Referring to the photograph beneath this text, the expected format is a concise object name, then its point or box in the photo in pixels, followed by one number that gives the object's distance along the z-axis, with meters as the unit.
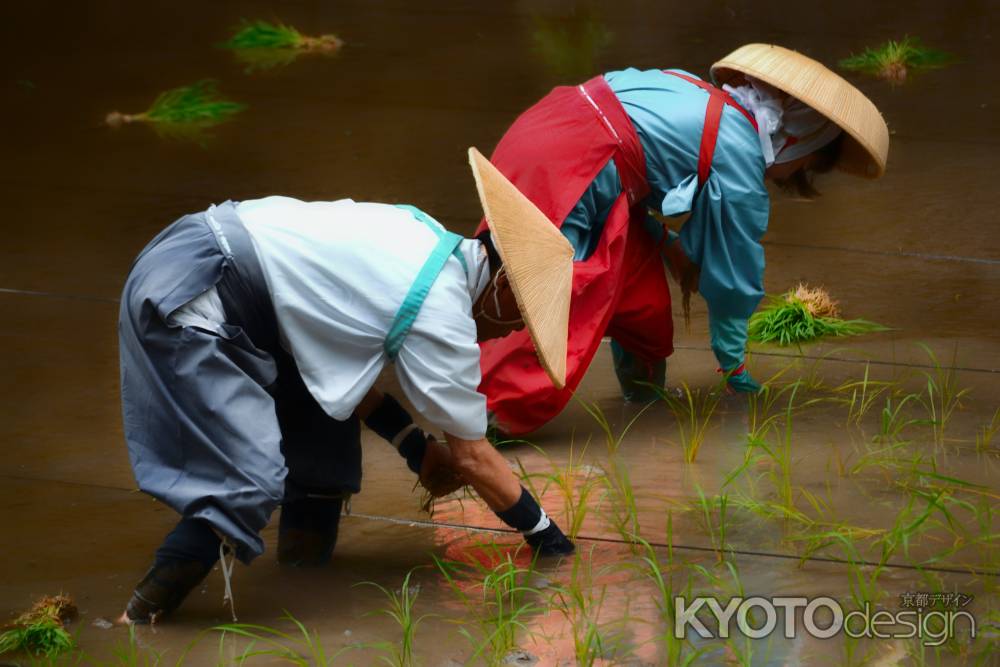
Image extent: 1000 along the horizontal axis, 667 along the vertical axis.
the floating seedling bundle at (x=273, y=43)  16.00
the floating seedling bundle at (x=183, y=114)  13.68
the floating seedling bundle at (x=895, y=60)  14.23
